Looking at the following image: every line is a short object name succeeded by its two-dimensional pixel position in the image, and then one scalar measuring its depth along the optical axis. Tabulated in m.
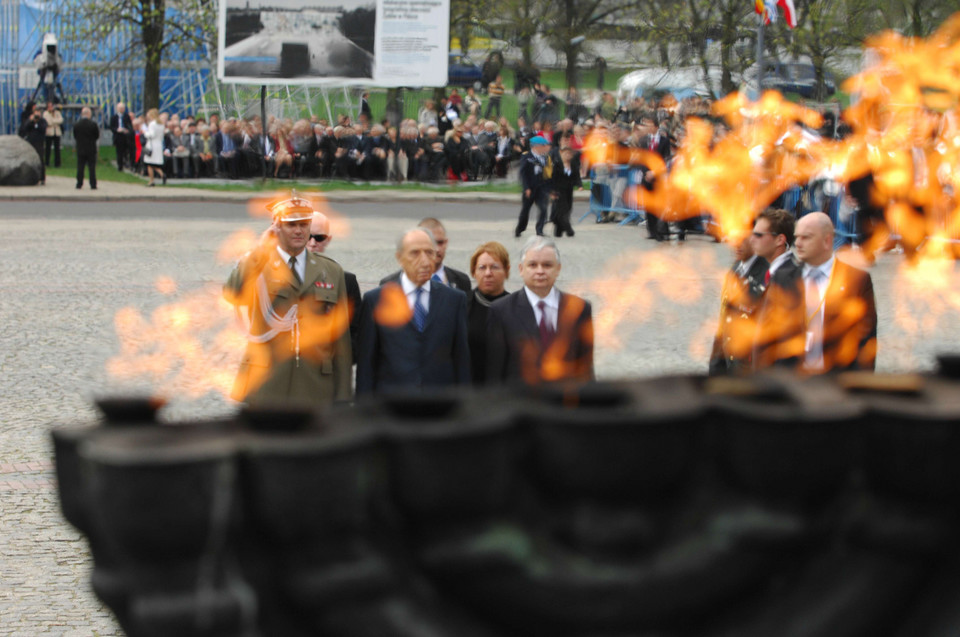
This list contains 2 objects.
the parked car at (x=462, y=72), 49.41
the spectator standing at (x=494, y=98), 37.06
